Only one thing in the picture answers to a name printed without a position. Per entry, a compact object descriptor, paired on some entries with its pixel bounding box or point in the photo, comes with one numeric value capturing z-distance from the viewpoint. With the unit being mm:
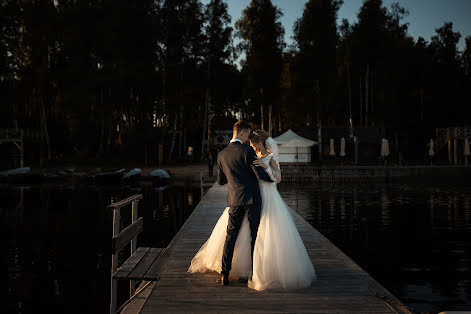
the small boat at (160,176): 34131
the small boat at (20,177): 34156
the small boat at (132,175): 34081
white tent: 40878
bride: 5543
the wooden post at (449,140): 47344
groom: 5707
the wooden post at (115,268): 5523
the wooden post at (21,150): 41159
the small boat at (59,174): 36719
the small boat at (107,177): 33312
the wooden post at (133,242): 6863
